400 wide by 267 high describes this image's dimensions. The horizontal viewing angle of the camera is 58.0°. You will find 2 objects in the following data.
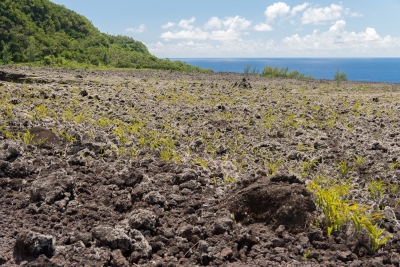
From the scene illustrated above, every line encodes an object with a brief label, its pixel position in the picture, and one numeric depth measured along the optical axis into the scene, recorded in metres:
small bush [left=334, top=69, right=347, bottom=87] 17.72
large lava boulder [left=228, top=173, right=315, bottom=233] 3.29
